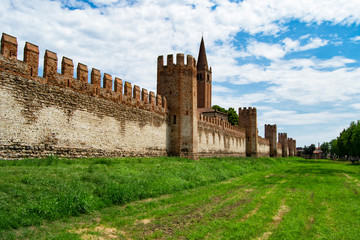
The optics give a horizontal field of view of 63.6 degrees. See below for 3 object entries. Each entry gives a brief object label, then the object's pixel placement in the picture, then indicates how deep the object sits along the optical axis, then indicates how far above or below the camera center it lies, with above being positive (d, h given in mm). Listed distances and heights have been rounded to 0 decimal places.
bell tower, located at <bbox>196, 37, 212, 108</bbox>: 78875 +19228
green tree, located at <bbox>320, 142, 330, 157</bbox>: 131500 +1633
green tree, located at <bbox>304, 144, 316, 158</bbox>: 110750 +517
